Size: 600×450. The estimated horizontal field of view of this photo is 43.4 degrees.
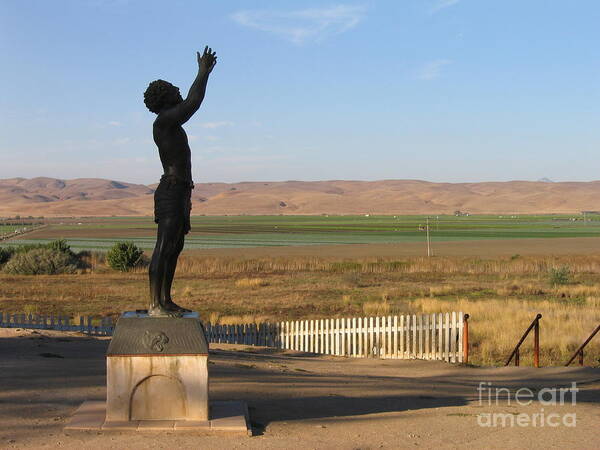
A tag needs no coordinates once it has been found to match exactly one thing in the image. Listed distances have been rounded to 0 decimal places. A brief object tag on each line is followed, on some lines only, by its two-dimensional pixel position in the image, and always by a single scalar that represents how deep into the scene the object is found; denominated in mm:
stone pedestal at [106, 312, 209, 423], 7543
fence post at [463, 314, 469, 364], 14703
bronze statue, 7845
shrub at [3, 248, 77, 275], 37531
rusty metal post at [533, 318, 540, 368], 13227
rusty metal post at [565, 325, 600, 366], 12853
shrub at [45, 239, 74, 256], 39978
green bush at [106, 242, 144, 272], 39062
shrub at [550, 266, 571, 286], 31125
